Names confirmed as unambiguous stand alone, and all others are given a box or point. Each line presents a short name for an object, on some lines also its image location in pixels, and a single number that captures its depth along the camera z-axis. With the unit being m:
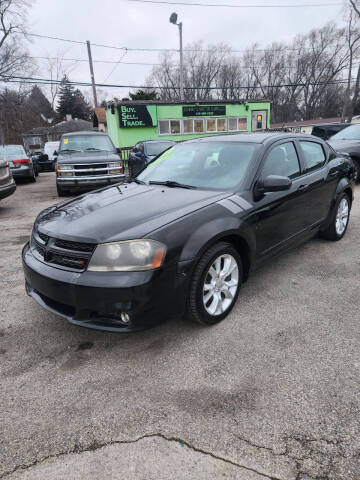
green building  19.50
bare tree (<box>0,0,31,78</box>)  24.81
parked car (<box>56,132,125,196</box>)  8.95
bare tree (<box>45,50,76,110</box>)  53.09
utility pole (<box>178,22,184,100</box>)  18.77
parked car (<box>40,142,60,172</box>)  20.12
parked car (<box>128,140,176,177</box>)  10.95
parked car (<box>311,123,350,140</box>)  12.63
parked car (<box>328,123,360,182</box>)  8.78
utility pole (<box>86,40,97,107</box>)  26.17
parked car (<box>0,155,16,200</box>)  7.17
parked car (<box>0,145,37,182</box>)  12.41
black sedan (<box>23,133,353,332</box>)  2.30
